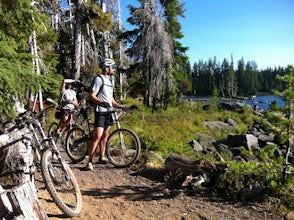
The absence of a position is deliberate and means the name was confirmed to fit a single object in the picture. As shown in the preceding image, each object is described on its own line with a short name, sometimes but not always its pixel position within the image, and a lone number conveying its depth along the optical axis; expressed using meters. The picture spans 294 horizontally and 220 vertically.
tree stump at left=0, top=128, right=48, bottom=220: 3.13
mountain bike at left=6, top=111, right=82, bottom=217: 4.23
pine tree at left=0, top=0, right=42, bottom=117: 6.28
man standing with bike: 6.30
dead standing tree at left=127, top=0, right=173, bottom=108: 27.95
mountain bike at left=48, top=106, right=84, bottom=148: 8.43
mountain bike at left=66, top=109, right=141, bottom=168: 6.75
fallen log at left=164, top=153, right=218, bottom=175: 6.07
